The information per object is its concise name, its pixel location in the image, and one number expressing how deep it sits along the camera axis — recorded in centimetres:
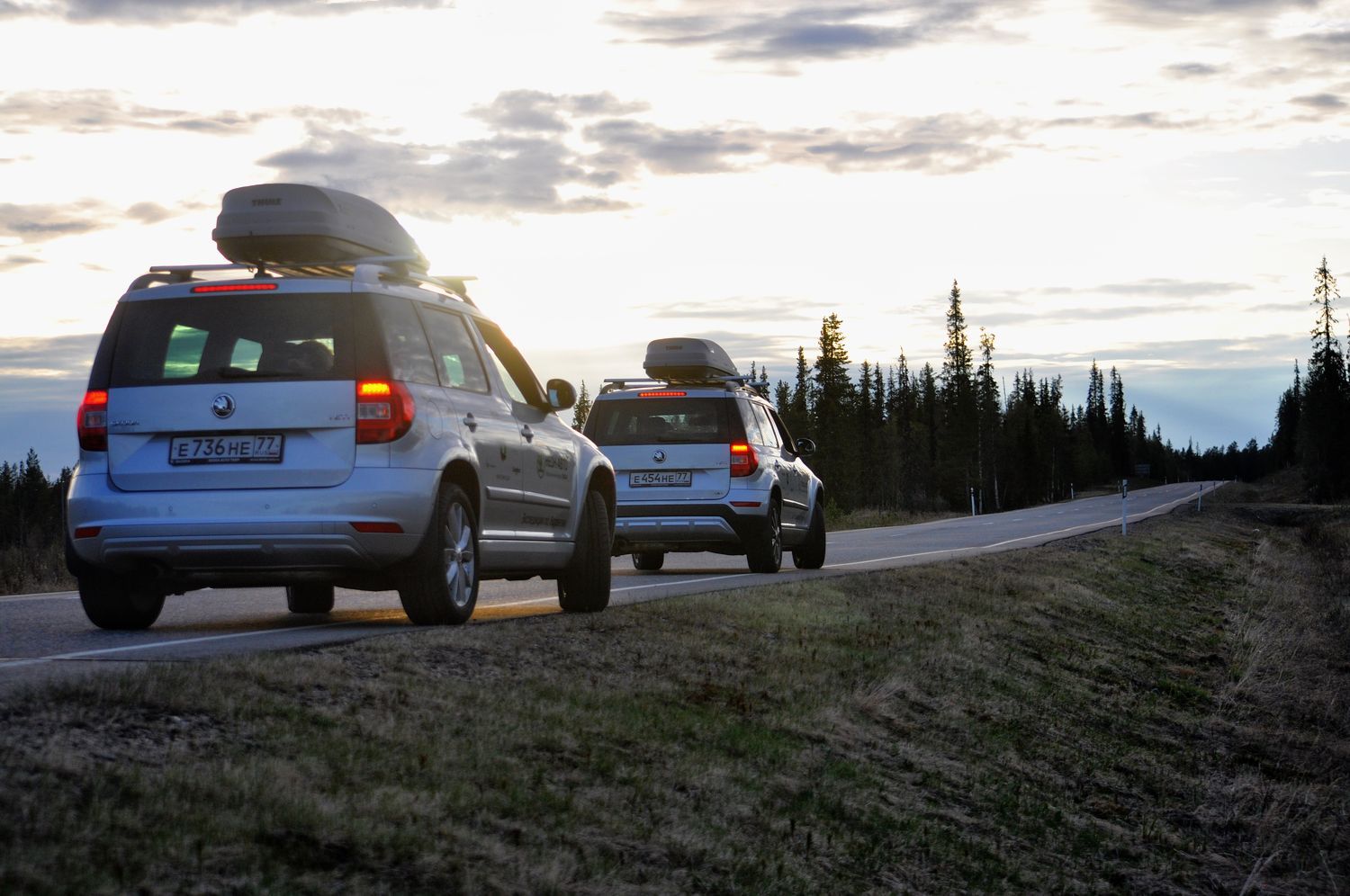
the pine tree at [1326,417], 10319
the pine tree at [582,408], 17262
